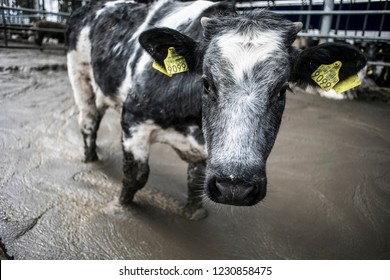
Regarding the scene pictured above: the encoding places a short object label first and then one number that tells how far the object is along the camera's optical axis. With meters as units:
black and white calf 1.39
